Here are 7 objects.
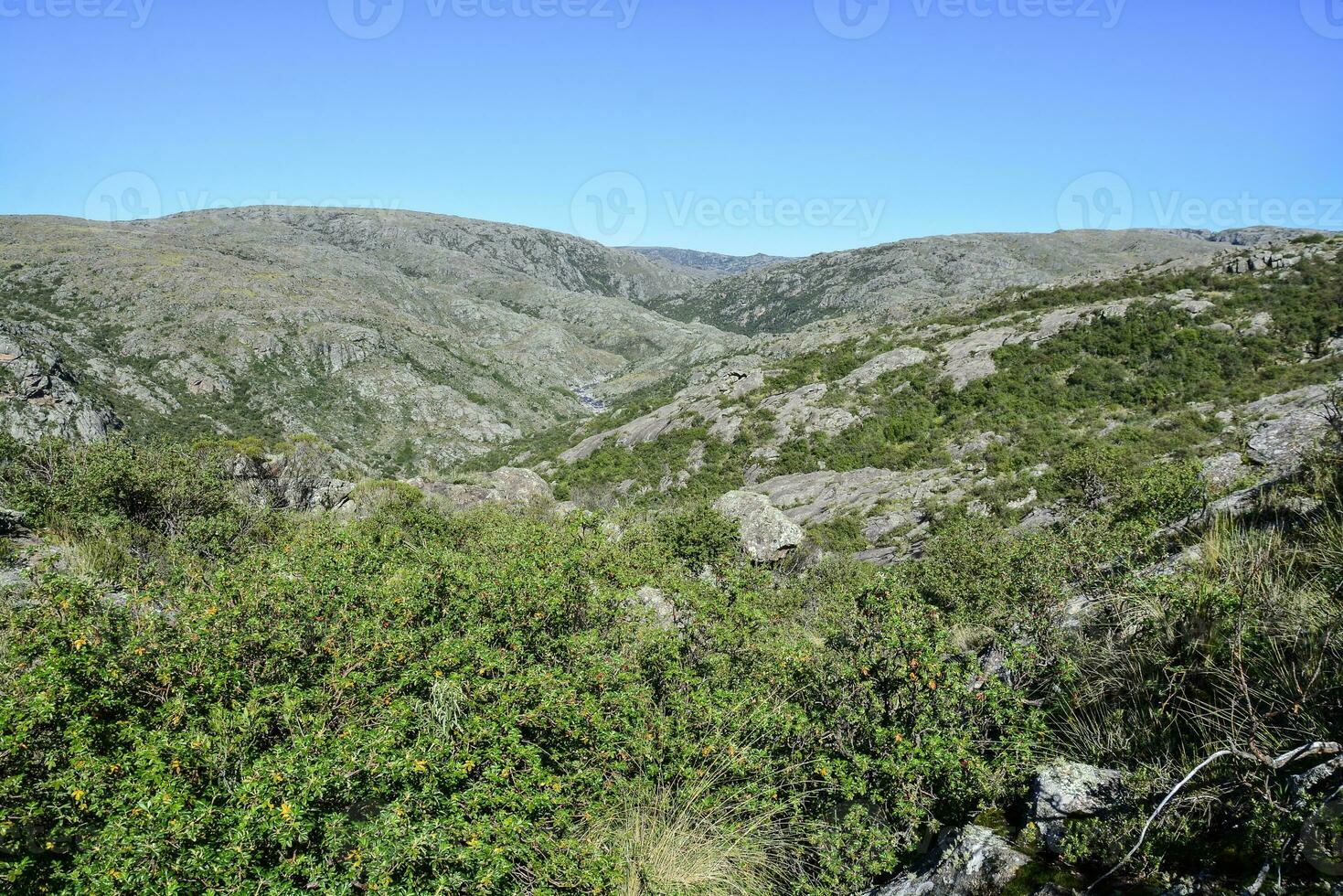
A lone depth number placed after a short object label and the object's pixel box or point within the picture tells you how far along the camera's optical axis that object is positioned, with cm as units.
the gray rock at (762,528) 2723
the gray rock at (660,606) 948
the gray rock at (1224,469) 1884
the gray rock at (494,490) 3606
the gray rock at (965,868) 457
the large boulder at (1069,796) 459
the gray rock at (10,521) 1509
